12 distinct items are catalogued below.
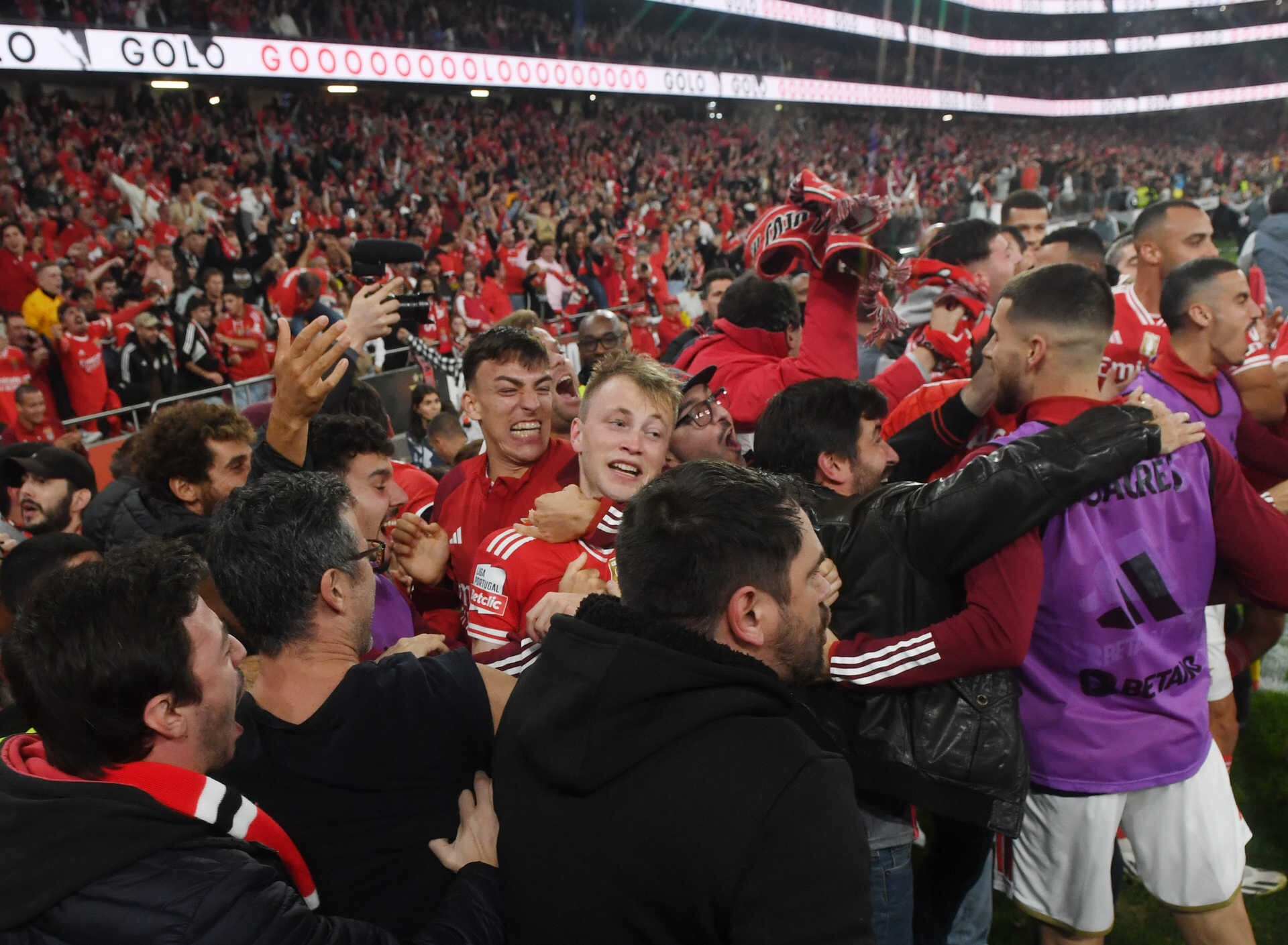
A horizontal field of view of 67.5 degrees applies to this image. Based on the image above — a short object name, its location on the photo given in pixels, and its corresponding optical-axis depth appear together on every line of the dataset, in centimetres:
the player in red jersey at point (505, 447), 274
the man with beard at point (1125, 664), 213
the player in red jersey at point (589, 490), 216
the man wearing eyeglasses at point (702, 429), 258
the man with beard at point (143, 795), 126
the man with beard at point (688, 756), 118
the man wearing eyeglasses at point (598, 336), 491
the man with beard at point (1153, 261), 384
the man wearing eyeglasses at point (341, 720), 155
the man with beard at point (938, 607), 186
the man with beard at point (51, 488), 363
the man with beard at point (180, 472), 321
